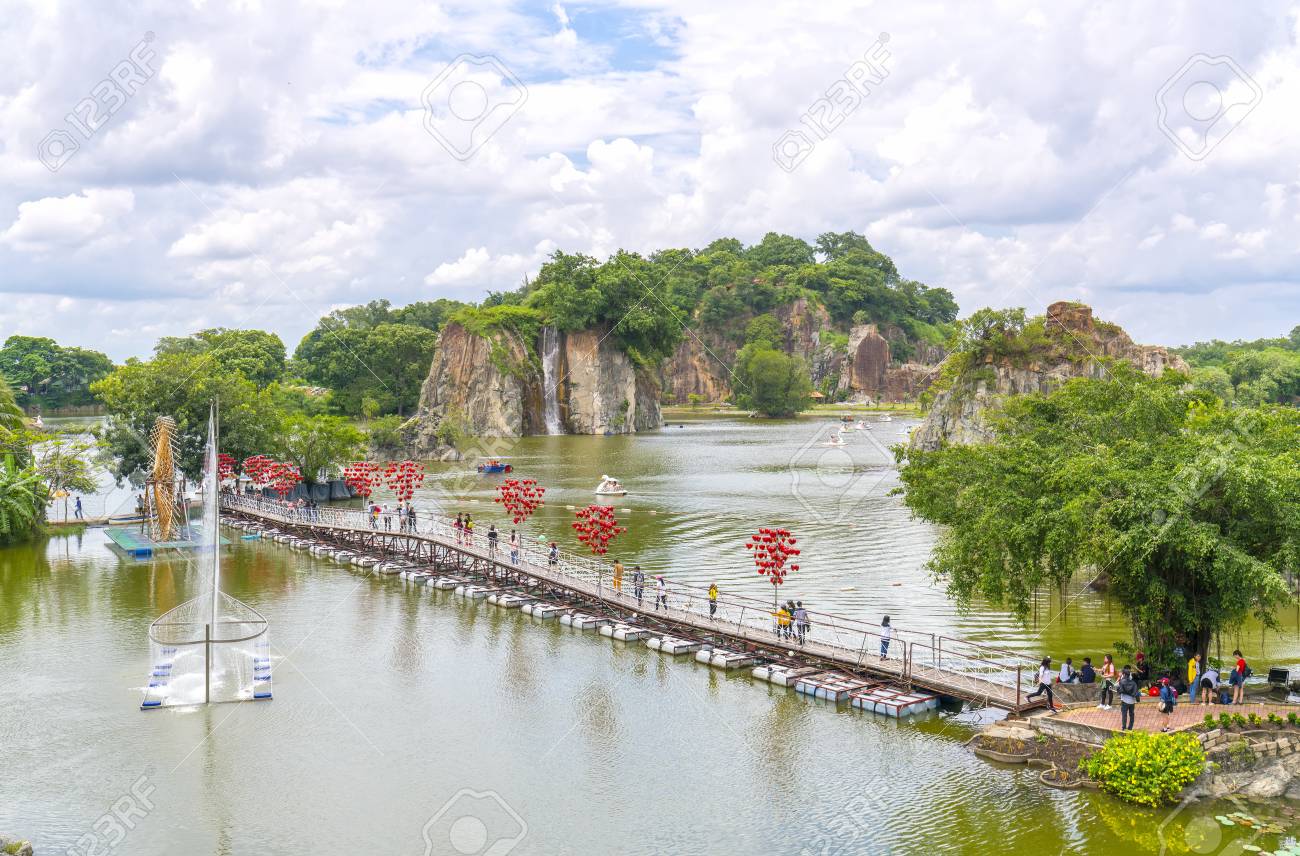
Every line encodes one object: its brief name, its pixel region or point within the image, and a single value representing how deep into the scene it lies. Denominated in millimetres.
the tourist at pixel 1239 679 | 24375
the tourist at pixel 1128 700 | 23203
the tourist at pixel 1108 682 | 25141
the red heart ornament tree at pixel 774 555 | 34531
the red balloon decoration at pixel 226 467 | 66375
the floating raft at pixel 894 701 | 27156
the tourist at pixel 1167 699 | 23953
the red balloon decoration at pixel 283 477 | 65812
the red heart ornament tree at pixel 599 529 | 40906
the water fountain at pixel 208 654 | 29656
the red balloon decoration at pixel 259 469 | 64125
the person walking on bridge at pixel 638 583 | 37656
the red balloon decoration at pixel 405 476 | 59625
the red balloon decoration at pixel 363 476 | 68375
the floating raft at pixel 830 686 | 28547
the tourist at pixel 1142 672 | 26391
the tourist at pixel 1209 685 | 24562
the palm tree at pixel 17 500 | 52594
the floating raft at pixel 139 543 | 52438
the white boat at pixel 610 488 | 72750
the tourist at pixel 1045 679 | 26219
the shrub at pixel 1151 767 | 21641
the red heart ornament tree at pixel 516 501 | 49750
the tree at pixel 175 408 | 62219
